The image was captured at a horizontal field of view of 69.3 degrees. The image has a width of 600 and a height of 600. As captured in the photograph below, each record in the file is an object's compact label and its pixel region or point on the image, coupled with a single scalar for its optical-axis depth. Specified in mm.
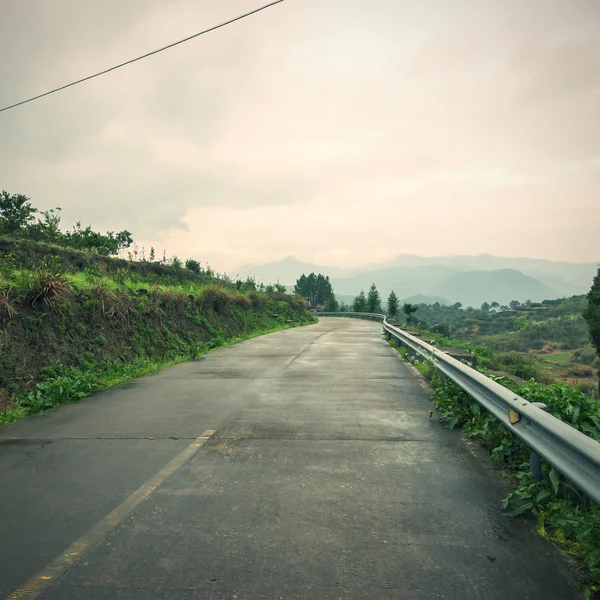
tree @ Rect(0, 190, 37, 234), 26422
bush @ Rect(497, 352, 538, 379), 24103
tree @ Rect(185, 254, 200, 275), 31775
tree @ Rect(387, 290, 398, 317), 73400
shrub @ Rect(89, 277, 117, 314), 10930
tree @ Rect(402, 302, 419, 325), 39244
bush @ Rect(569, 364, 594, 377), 56219
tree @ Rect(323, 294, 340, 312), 89019
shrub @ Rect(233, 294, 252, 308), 23969
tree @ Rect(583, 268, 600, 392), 46031
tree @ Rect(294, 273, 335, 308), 143500
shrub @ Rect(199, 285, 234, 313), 19094
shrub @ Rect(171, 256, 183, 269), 28219
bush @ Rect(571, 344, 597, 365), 73612
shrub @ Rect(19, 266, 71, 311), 9008
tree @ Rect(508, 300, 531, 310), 158788
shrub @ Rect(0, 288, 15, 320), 8062
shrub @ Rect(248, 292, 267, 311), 28359
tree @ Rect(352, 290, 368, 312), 84206
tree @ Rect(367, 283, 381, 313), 79750
